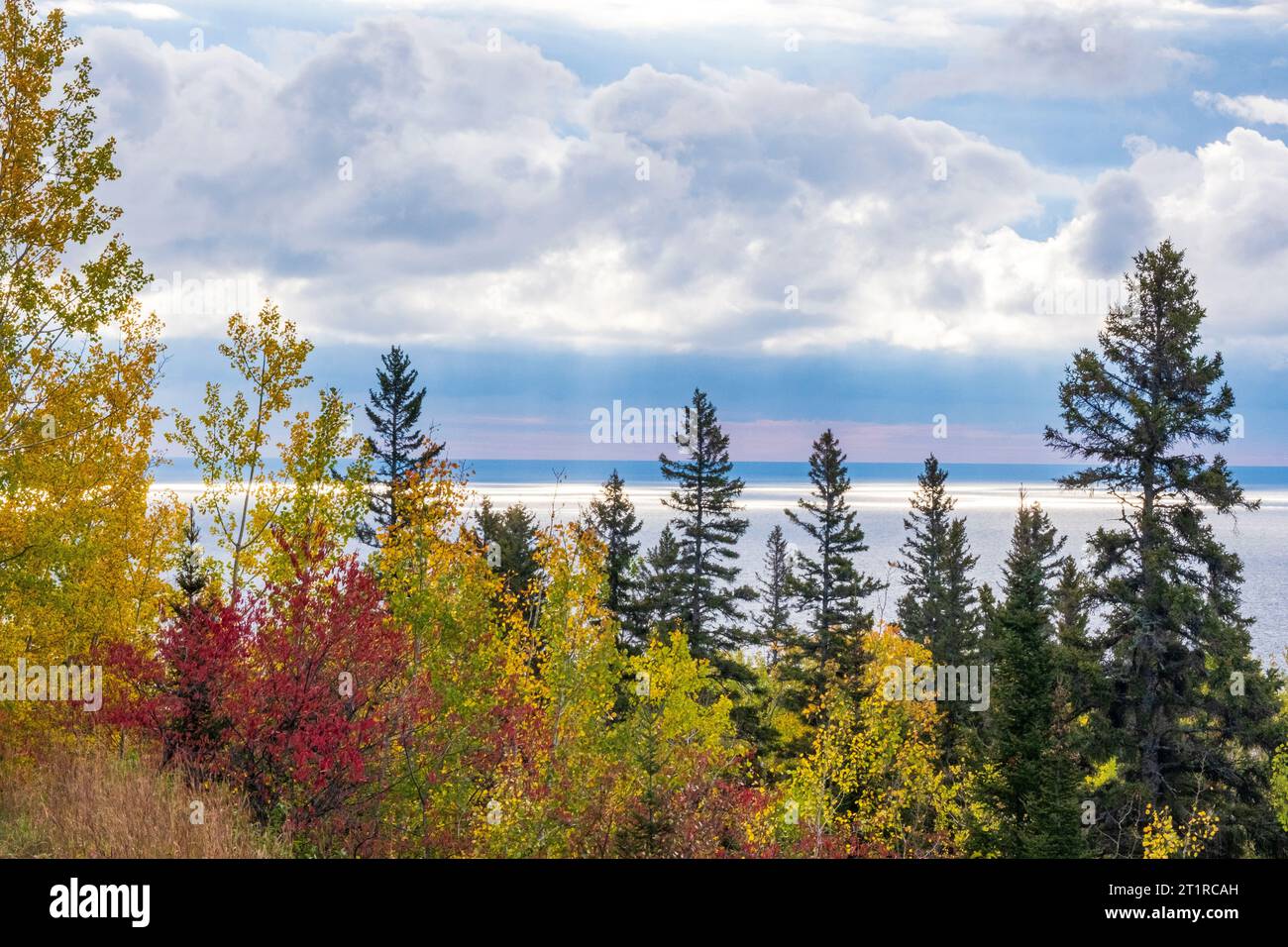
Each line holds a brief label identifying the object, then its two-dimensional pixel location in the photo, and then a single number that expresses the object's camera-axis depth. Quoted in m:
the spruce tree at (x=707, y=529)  48.81
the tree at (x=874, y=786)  34.47
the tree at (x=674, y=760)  15.27
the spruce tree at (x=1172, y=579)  31.28
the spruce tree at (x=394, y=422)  54.16
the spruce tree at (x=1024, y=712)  29.50
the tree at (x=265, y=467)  25.17
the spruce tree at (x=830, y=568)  48.41
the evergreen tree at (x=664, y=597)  48.53
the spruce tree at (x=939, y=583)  53.03
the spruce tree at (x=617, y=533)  48.69
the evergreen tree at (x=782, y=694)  45.66
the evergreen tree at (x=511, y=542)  45.47
